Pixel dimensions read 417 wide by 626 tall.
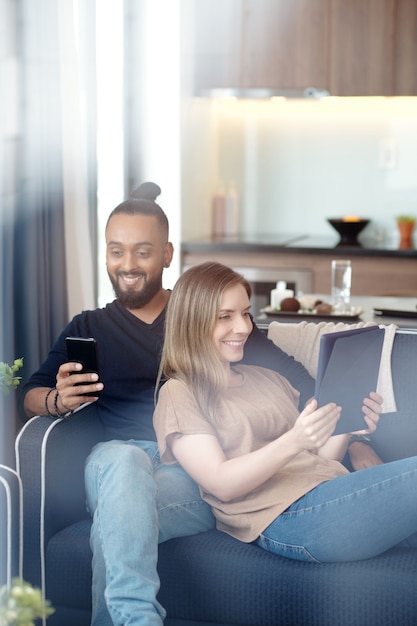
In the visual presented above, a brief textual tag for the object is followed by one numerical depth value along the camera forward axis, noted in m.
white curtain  3.51
